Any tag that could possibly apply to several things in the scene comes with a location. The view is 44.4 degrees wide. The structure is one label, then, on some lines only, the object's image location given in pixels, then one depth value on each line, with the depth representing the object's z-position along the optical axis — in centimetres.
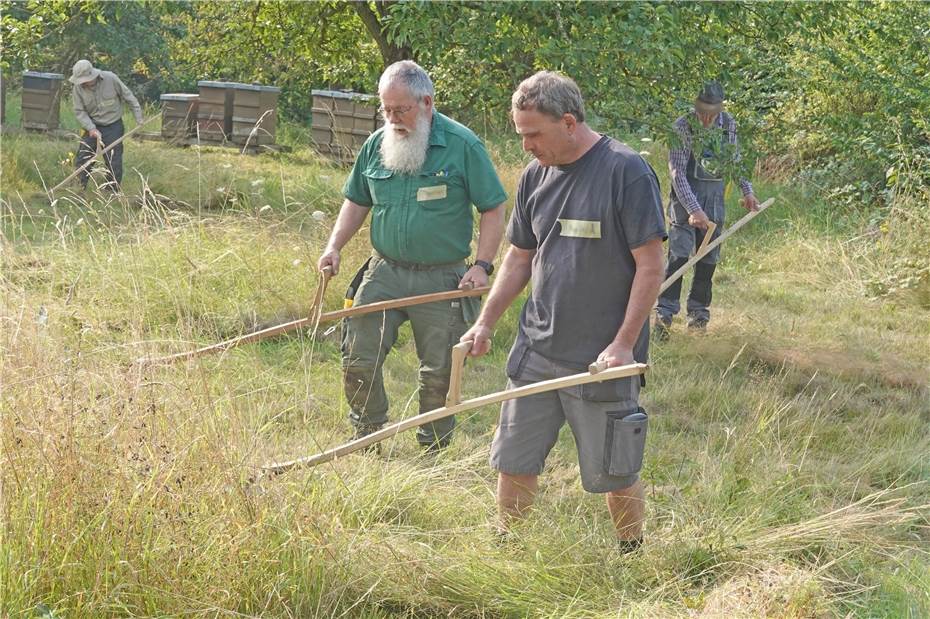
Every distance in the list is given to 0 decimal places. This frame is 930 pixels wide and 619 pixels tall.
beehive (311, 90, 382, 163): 1465
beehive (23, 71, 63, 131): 1580
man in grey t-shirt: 374
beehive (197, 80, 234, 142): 1581
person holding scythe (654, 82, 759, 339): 738
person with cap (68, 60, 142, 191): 1167
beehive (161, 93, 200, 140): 1590
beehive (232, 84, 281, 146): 1573
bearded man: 499
